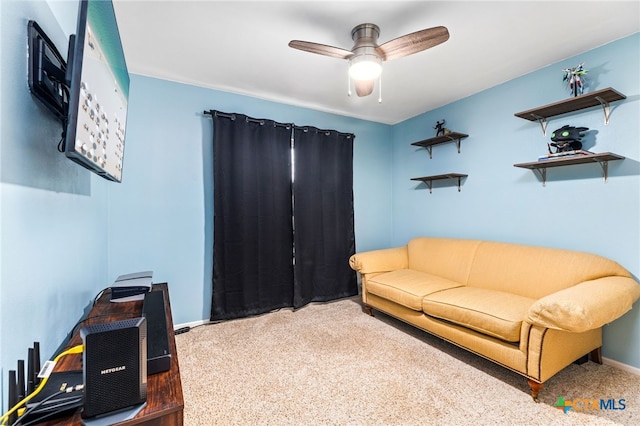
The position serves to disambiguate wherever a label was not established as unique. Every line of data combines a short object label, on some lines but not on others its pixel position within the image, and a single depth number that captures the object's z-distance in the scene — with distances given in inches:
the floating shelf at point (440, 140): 124.1
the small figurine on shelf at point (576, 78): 87.6
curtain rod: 113.1
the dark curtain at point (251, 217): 114.5
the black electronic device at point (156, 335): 37.5
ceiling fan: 67.4
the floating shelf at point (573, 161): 80.4
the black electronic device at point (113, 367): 28.1
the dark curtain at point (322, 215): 132.3
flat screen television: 35.3
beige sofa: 66.1
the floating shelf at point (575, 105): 80.0
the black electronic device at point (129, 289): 68.1
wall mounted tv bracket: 36.2
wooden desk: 29.4
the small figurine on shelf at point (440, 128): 133.4
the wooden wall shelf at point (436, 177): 125.1
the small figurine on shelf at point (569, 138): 87.1
